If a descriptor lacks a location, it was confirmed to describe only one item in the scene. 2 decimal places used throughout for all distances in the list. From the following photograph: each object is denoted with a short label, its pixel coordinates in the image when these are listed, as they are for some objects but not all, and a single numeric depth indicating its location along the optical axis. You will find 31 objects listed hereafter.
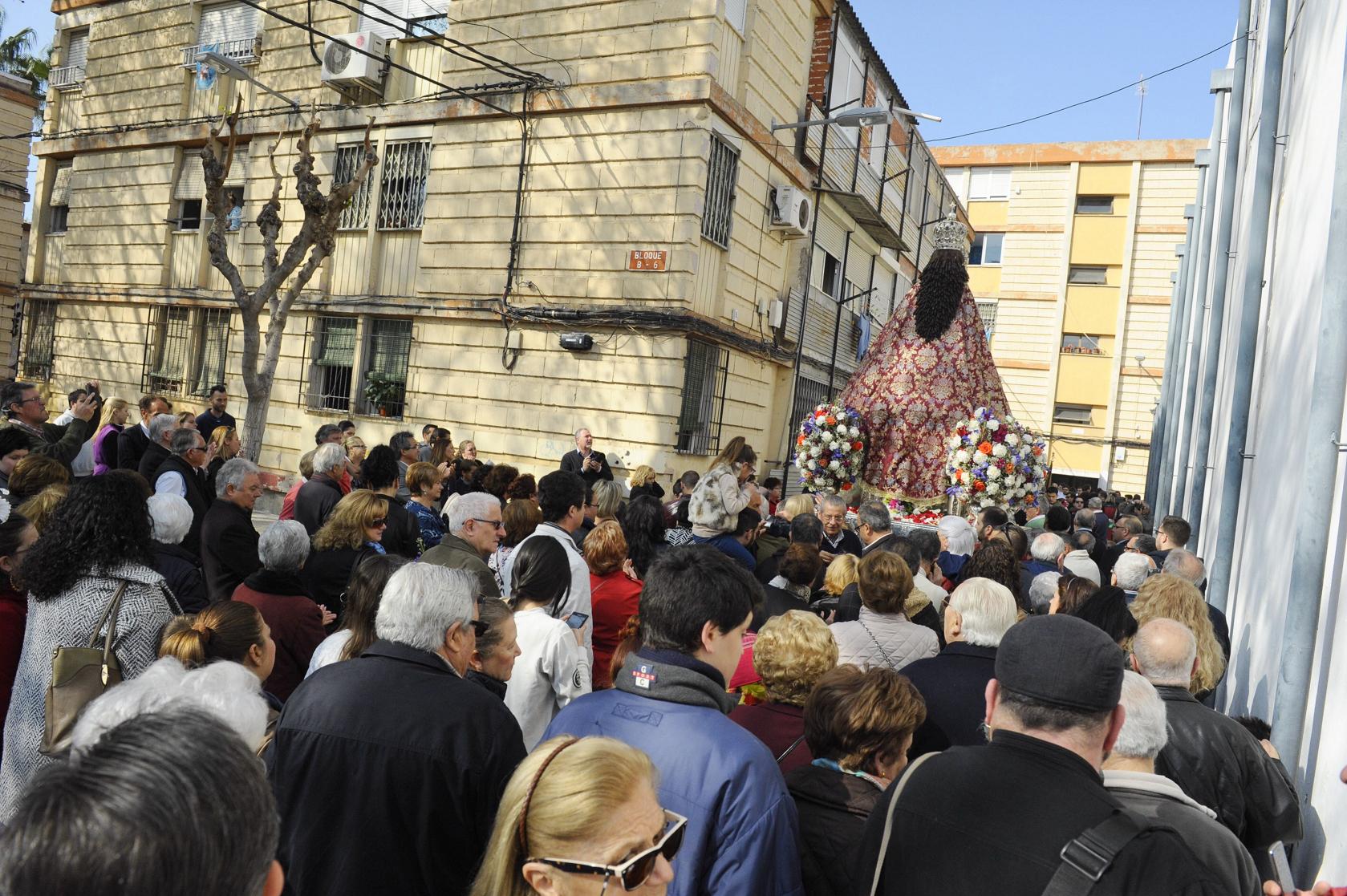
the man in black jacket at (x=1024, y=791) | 2.05
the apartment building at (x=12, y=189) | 27.75
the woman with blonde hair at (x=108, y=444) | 8.59
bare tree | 12.96
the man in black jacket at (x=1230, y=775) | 3.31
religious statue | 10.45
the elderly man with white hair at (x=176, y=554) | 4.48
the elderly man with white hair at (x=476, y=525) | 5.39
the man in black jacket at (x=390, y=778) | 2.62
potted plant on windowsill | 16.12
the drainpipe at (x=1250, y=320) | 7.45
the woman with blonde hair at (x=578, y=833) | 1.80
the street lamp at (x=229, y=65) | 13.38
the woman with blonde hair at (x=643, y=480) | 10.03
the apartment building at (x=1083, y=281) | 34.53
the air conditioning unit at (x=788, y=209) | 15.94
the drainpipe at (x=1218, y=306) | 11.20
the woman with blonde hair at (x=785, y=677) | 3.29
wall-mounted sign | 13.81
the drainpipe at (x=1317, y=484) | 4.09
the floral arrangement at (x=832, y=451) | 10.48
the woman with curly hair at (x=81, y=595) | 3.43
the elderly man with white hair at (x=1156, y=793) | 2.50
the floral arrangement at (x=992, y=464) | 9.89
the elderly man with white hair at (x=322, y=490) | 6.64
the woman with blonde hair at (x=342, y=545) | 5.18
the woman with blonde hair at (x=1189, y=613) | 4.10
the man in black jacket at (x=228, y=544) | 5.48
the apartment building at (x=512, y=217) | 14.04
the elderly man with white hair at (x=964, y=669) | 3.57
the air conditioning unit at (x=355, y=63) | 16.12
